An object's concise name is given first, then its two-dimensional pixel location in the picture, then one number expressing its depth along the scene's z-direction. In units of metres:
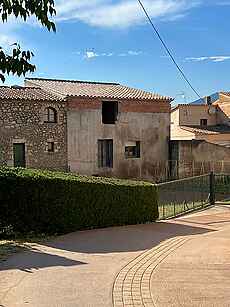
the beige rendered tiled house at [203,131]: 33.28
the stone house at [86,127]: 27.77
